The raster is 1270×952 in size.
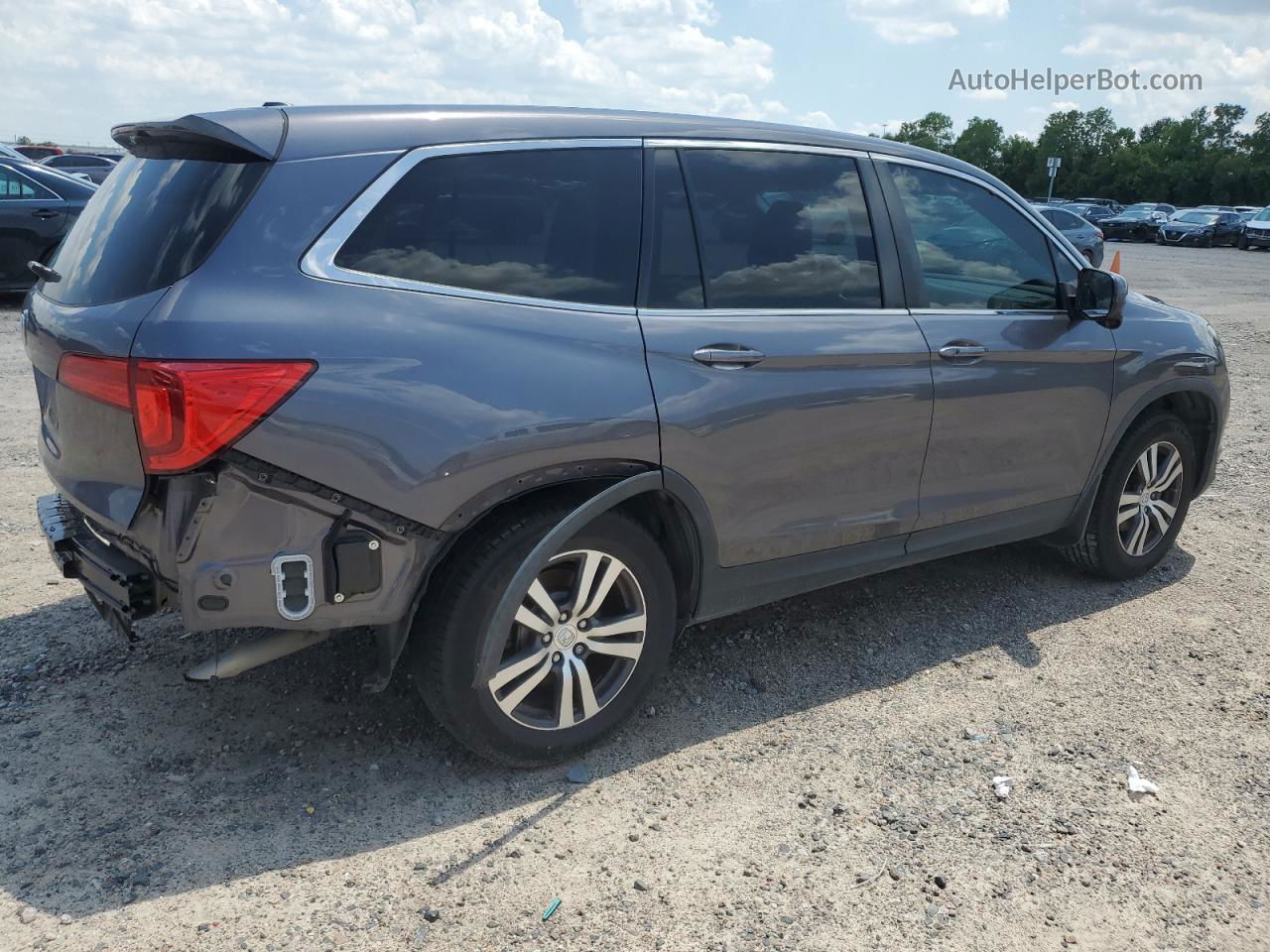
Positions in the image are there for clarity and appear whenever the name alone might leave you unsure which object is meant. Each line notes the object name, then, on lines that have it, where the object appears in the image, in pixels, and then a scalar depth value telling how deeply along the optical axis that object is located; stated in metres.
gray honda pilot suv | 2.65
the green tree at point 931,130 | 107.38
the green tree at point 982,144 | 83.88
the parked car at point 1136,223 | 39.88
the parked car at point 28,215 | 11.39
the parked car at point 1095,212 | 41.97
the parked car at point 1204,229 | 36.81
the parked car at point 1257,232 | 34.78
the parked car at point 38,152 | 37.60
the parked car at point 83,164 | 27.34
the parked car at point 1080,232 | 21.50
